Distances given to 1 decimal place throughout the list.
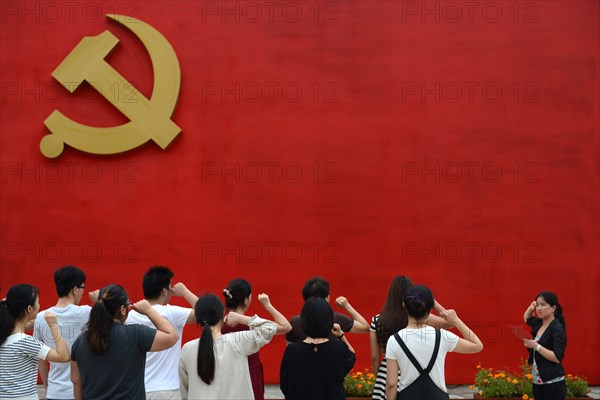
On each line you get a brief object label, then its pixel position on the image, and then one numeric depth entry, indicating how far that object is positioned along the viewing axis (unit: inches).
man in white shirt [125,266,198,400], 156.0
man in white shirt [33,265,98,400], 161.9
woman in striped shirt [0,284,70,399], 138.1
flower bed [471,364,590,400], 243.4
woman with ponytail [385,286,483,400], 138.1
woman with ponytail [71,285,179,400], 130.9
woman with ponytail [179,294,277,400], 134.1
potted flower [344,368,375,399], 241.6
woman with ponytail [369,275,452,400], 158.2
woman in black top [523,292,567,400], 194.4
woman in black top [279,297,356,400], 139.5
